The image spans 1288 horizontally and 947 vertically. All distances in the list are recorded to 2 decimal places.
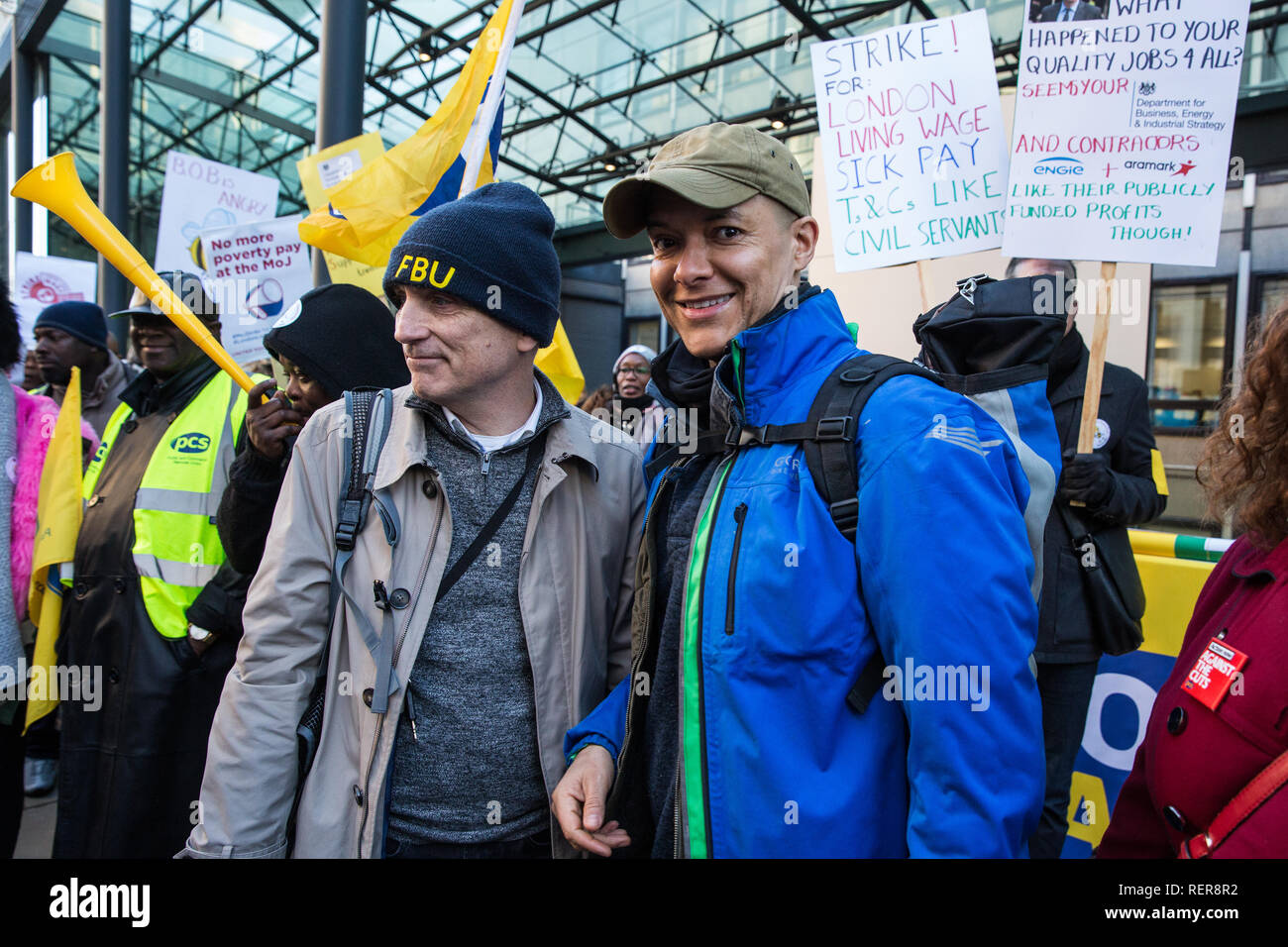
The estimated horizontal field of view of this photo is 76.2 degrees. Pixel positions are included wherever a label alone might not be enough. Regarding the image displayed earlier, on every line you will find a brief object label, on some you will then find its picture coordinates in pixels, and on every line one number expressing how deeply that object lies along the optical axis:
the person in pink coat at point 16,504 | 2.55
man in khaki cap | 1.13
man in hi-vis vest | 2.63
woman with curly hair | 1.16
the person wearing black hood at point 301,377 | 2.09
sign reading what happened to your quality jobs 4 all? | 2.58
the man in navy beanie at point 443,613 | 1.50
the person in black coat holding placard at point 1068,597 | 2.36
